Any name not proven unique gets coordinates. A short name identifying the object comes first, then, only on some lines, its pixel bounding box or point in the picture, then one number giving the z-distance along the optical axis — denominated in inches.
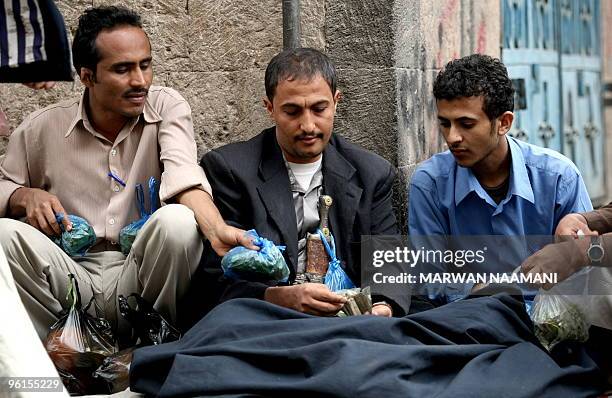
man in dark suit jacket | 196.1
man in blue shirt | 195.3
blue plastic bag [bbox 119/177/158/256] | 201.2
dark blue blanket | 159.2
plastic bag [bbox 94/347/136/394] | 184.1
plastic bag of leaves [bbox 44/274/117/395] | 185.6
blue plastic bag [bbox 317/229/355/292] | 192.5
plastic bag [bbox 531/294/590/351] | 175.5
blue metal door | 315.9
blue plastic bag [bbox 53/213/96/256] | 197.3
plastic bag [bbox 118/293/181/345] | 191.9
